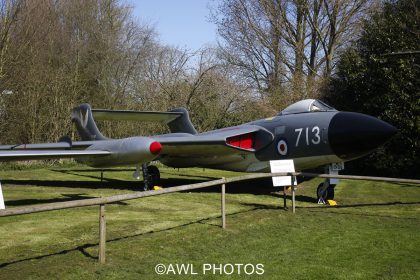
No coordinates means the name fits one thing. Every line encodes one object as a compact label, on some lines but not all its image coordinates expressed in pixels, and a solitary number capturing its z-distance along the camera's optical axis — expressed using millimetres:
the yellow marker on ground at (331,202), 10220
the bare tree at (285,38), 28266
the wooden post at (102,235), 5016
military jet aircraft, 9781
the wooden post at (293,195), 8937
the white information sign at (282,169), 8930
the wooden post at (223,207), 7220
